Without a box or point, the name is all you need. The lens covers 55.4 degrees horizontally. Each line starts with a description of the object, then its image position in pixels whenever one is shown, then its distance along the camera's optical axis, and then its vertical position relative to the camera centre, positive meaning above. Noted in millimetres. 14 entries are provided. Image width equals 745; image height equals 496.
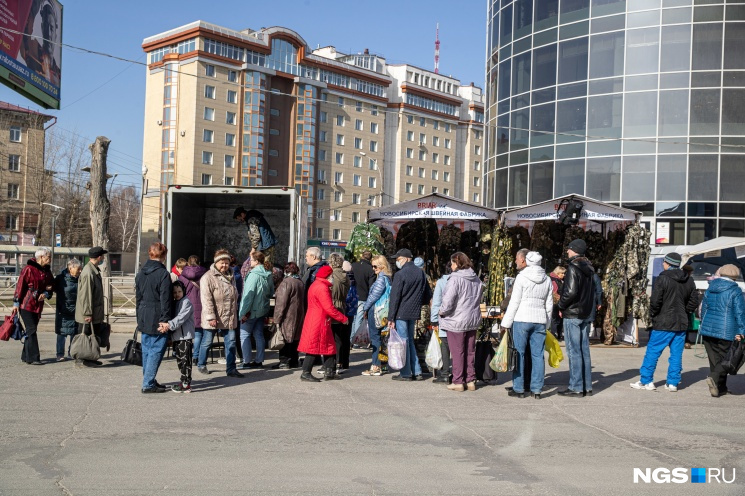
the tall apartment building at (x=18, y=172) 57250 +6329
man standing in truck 13977 +478
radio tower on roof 90975 +27332
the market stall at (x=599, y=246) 15055 +428
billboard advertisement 17031 +5156
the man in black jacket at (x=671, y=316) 9594 -648
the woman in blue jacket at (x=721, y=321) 9445 -678
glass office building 27172 +6356
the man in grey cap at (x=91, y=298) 10453 -716
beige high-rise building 64188 +13569
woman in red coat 9742 -856
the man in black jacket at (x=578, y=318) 9212 -683
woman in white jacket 9117 -641
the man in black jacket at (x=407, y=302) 10250 -603
